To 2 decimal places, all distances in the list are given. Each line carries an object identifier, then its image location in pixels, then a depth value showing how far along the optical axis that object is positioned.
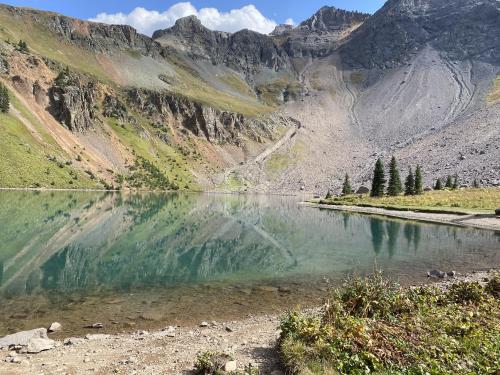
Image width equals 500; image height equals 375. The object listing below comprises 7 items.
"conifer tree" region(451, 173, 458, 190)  103.65
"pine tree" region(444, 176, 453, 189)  106.78
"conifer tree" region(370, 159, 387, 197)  100.06
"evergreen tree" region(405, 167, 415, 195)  98.62
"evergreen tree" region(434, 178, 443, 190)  106.00
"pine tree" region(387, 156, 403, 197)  100.50
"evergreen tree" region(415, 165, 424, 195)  98.06
